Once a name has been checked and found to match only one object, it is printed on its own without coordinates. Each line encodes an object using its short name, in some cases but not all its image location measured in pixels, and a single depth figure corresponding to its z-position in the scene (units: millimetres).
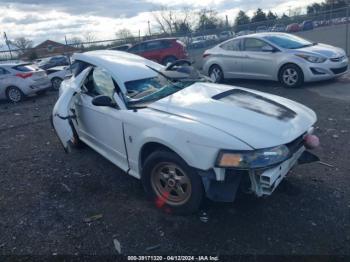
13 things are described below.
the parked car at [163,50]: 15641
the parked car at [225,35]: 18800
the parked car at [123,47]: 16797
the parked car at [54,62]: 20203
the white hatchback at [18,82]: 11547
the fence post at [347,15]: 13066
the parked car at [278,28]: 18344
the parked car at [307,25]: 22805
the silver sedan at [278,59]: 8234
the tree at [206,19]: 48719
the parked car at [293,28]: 22133
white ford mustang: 2822
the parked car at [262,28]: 17553
